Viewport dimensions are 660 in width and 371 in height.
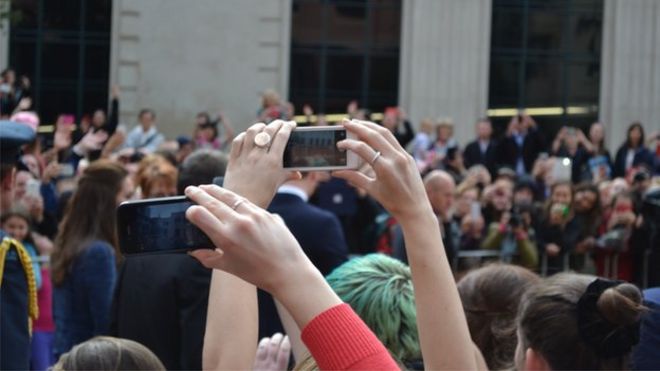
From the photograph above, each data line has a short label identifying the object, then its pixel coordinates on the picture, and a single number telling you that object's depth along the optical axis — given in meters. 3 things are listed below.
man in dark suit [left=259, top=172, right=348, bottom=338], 9.53
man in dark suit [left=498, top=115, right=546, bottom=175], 29.64
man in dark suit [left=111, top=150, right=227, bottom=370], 8.89
